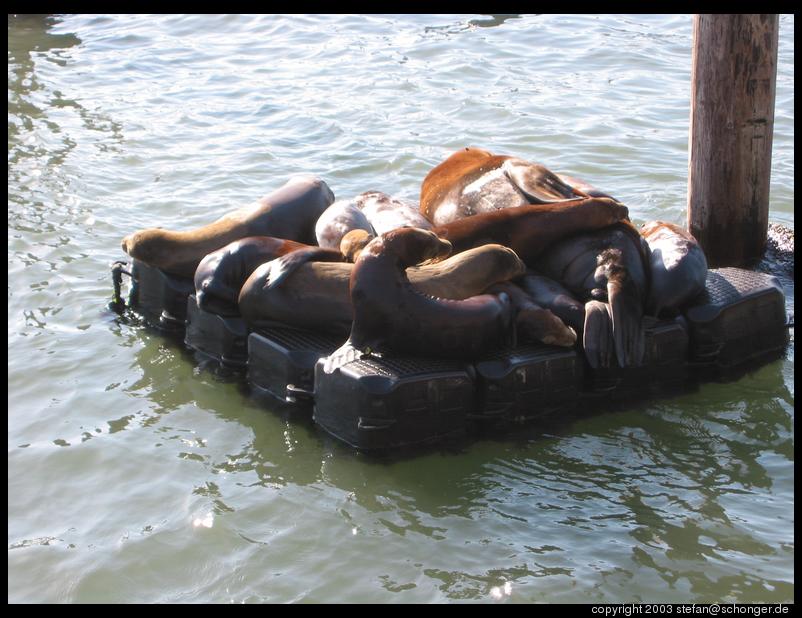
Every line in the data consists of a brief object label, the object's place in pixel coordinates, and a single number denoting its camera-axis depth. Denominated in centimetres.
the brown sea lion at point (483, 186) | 1302
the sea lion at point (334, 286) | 1148
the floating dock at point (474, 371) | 1053
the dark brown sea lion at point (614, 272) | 1135
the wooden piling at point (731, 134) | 1385
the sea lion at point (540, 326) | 1117
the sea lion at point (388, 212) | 1318
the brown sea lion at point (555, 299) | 1152
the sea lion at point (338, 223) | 1297
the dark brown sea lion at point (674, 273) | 1187
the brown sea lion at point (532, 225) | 1236
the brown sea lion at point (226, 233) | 1326
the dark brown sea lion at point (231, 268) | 1221
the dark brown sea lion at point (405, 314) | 1080
